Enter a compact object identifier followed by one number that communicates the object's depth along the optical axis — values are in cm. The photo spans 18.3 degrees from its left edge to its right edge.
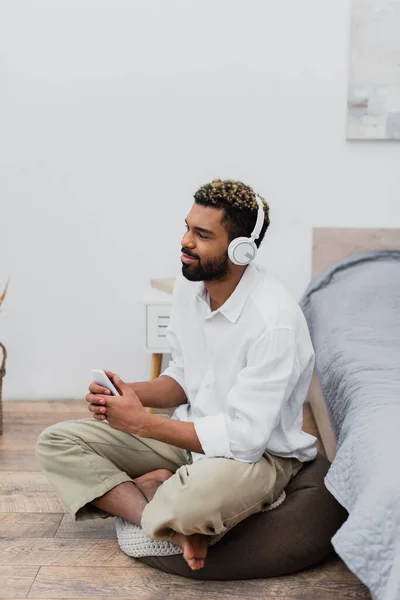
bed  260
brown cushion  303
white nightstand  401
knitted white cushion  305
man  295
